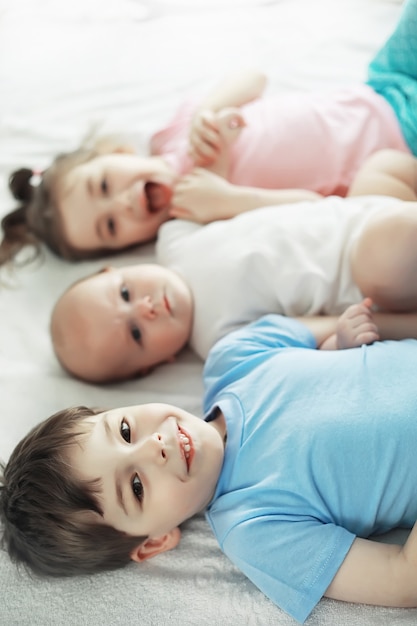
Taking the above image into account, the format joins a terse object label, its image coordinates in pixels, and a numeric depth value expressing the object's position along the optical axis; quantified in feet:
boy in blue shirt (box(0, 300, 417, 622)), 3.05
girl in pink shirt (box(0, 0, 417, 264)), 4.82
